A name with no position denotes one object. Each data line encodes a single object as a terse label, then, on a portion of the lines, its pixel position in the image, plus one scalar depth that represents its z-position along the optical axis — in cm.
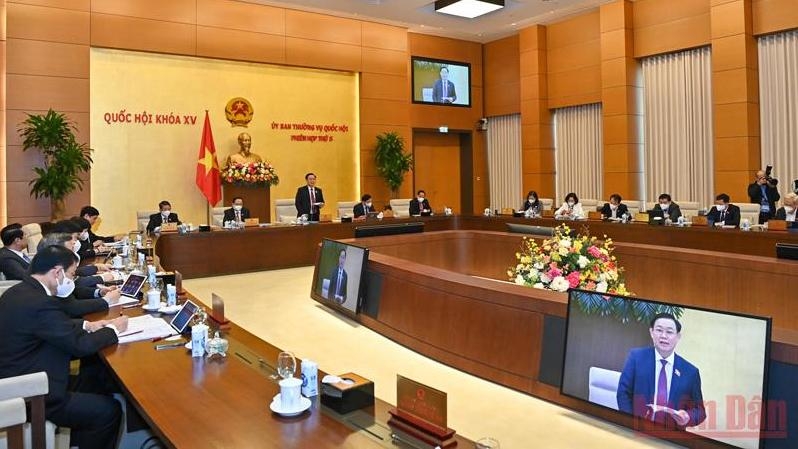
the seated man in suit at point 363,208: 898
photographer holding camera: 785
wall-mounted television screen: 1259
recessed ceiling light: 968
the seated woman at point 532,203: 931
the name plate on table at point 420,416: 164
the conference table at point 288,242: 594
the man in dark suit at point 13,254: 430
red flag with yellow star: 960
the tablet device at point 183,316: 283
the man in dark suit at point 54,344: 234
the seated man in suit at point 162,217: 777
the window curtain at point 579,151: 1120
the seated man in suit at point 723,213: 682
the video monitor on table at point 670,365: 235
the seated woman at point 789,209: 668
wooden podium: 966
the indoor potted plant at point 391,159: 1135
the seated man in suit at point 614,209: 806
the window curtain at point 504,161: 1292
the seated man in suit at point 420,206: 969
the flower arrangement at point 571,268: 399
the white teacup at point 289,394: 186
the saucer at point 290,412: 183
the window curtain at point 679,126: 943
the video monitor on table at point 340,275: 499
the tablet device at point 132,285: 363
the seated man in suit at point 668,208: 741
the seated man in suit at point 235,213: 816
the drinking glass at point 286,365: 210
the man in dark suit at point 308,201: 876
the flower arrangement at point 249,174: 948
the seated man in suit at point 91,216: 646
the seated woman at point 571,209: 810
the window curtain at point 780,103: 840
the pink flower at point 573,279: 398
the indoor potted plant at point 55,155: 798
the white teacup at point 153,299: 331
